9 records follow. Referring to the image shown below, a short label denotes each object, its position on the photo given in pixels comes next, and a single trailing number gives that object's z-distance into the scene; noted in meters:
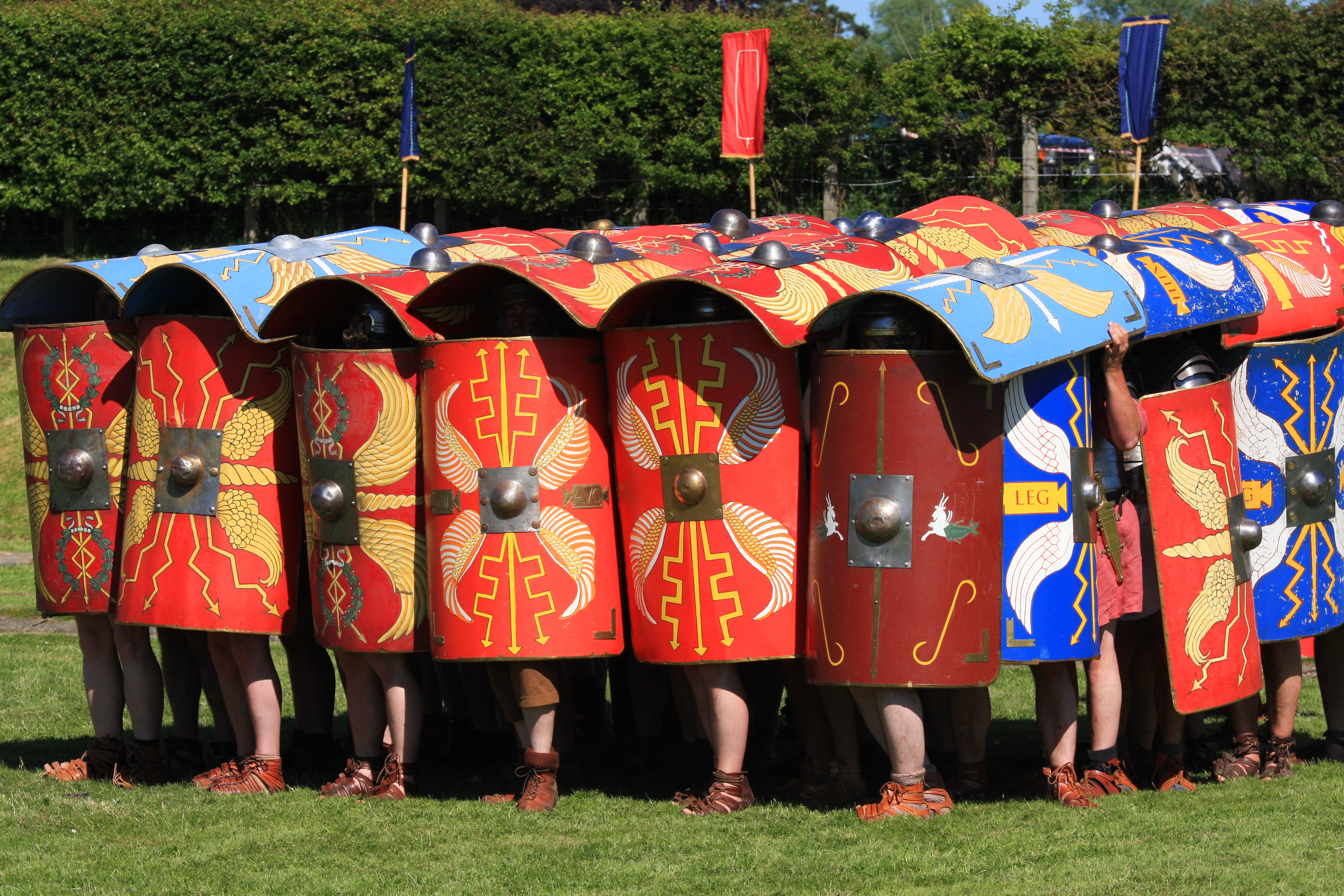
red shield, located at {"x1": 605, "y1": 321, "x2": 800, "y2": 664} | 11.61
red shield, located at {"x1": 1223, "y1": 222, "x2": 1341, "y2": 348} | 12.42
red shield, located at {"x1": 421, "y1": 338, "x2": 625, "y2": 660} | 11.94
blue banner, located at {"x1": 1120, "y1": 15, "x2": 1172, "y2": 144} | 22.84
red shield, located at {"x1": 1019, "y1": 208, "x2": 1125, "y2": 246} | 14.80
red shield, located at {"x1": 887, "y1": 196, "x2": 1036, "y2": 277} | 13.60
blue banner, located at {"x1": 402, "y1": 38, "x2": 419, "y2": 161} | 26.12
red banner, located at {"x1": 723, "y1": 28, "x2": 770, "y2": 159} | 23.75
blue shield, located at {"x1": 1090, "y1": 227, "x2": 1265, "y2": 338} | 11.83
